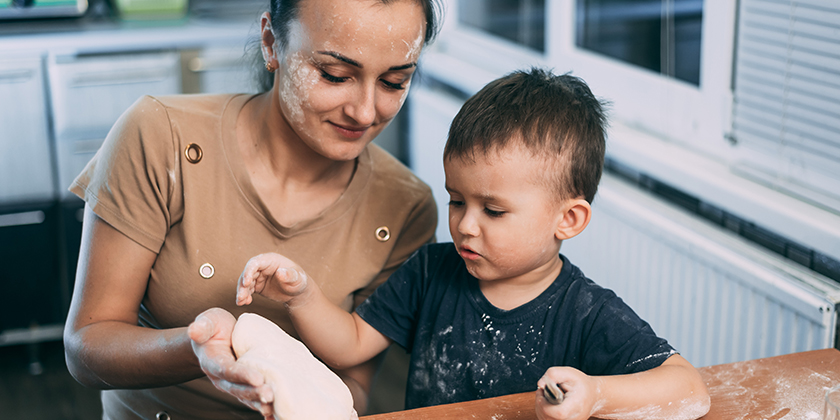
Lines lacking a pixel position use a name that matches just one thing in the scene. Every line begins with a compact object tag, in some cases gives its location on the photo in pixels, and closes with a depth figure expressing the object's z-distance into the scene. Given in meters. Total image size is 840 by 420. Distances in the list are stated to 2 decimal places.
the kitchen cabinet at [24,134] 2.59
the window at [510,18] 2.60
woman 1.09
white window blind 1.38
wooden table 0.91
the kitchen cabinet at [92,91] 2.65
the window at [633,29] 1.95
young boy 0.96
